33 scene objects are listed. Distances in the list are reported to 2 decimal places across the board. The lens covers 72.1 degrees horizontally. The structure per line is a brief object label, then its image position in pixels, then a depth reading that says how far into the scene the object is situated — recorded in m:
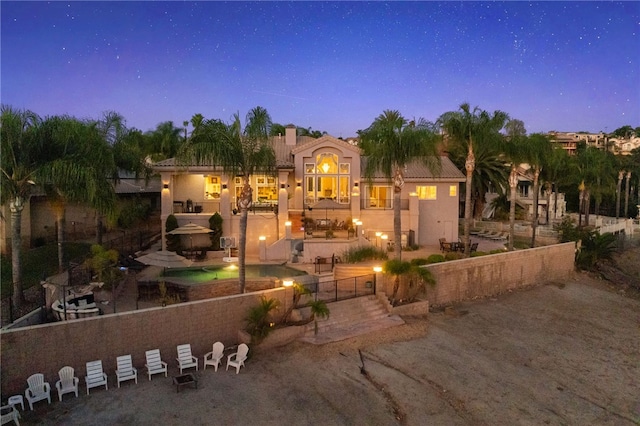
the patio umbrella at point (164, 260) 18.39
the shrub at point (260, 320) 15.48
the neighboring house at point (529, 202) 52.00
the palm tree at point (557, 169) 39.53
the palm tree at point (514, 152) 28.66
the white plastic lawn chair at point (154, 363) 13.43
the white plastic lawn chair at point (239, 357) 14.00
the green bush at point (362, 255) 23.59
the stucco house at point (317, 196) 27.67
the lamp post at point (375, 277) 19.72
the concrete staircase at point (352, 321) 16.55
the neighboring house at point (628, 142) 94.92
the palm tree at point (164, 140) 40.94
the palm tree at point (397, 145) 21.67
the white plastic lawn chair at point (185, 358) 13.82
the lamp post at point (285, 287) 16.87
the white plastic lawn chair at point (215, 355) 14.16
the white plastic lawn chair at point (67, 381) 12.13
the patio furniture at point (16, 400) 11.22
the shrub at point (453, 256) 24.35
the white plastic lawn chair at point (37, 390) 11.65
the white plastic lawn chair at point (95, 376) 12.55
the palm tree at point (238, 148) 17.16
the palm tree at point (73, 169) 17.03
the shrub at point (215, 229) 26.80
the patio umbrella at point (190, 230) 24.47
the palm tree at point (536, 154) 29.11
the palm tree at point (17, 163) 15.98
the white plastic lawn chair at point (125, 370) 12.95
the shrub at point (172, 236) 25.88
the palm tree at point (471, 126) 25.48
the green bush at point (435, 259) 22.78
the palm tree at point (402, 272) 19.48
